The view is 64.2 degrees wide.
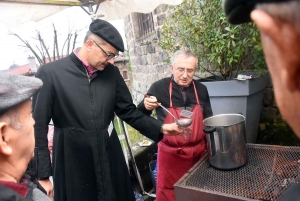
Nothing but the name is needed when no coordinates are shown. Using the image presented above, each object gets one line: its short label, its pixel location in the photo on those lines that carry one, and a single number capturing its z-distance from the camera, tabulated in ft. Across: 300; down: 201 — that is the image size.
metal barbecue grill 5.00
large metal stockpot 5.78
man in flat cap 2.84
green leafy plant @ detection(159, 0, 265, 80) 9.39
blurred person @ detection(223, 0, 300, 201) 1.24
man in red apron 7.60
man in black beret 6.69
